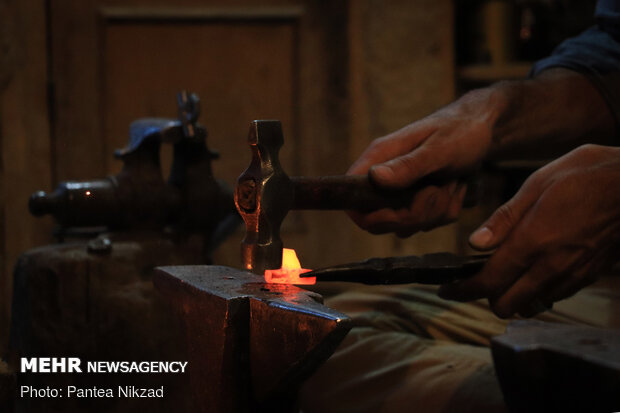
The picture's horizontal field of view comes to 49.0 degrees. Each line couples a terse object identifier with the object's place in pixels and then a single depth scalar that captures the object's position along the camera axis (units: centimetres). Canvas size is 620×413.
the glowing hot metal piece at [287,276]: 109
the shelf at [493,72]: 279
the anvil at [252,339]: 85
